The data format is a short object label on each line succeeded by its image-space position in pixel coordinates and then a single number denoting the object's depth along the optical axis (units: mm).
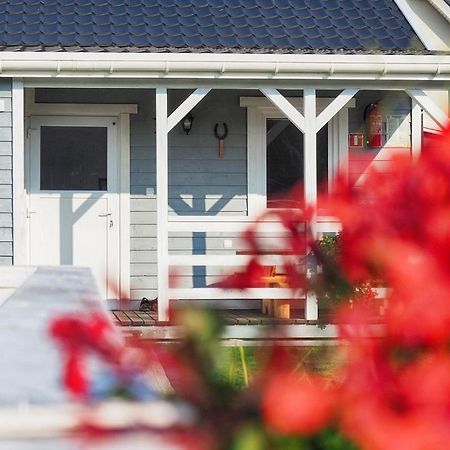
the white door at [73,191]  20922
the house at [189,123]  19141
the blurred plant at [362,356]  1245
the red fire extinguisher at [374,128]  21298
